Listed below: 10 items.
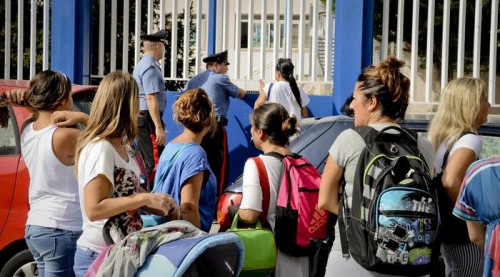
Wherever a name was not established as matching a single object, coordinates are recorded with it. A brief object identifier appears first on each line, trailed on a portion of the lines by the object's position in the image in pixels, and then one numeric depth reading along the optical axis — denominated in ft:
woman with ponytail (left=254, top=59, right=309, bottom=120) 31.42
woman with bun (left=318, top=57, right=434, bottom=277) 13.80
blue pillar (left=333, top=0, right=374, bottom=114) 32.24
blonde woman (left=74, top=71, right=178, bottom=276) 13.71
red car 20.40
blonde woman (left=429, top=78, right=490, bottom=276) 15.56
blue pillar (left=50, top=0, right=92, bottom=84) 35.50
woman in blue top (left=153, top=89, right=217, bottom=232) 15.67
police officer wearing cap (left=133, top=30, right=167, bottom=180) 28.96
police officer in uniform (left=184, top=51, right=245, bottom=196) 29.78
